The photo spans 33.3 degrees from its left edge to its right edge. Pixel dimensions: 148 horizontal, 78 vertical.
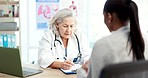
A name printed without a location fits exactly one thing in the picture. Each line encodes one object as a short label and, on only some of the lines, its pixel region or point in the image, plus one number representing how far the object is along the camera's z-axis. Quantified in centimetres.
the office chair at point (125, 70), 70
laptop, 182
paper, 211
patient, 129
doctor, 264
